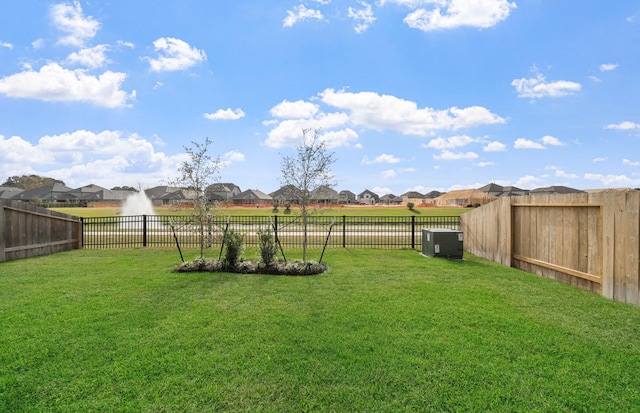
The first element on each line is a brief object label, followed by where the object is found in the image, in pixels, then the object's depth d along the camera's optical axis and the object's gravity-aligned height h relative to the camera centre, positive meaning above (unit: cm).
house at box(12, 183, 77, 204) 7150 +254
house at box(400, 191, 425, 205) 10162 +192
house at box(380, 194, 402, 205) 11096 +140
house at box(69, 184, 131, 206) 7652 +246
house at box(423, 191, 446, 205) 9951 +235
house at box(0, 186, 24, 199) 6729 +294
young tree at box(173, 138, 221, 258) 1012 +59
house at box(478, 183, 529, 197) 7824 +297
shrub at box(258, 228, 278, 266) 829 -106
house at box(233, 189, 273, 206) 7603 +121
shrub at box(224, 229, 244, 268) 836 -111
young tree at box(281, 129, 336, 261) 959 +72
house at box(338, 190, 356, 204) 9844 +198
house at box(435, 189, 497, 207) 5948 +94
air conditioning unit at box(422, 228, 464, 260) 1027 -118
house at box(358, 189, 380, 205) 11159 +213
